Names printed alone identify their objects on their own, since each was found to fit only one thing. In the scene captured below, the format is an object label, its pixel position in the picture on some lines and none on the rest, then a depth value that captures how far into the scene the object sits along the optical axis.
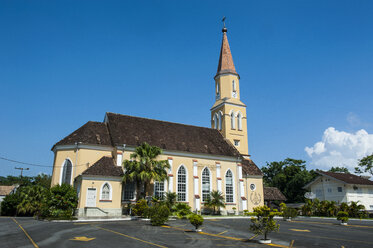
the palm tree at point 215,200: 34.09
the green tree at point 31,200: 33.81
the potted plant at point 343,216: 23.75
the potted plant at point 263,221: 14.00
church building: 29.62
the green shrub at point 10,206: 36.25
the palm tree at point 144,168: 29.25
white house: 42.17
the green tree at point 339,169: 69.56
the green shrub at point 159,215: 20.97
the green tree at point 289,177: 62.06
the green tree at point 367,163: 54.84
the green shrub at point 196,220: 17.48
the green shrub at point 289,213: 27.96
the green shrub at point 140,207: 26.48
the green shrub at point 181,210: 27.52
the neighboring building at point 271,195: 43.88
